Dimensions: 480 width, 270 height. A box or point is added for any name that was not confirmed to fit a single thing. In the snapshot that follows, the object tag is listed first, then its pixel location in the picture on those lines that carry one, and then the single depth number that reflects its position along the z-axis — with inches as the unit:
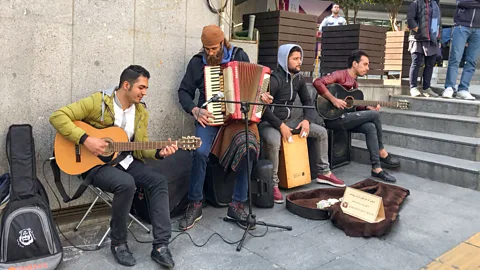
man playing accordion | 154.3
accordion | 150.3
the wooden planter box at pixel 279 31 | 247.3
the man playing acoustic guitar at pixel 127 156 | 124.0
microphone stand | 138.7
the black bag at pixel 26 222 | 111.2
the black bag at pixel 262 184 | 168.7
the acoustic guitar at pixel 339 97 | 213.8
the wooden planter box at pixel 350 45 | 287.0
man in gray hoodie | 183.2
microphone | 148.5
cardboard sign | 146.4
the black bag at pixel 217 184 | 167.9
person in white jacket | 357.8
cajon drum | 188.7
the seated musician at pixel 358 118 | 211.8
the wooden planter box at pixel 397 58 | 311.9
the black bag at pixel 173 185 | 152.1
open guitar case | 145.1
